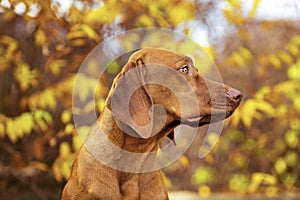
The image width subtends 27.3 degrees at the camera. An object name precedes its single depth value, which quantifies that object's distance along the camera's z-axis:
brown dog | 2.94
